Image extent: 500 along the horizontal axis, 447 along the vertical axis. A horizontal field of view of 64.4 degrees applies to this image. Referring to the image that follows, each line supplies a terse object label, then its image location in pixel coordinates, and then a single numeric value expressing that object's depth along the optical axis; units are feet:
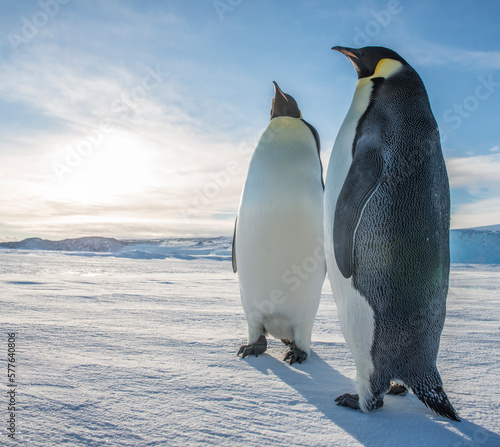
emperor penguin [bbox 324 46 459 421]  5.30
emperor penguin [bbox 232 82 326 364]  8.39
